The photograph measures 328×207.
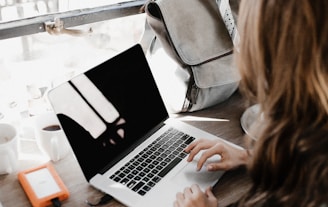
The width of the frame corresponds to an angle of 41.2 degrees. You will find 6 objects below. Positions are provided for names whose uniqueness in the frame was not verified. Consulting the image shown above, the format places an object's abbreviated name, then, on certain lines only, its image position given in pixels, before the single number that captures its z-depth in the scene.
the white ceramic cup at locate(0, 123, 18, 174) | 1.04
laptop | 1.01
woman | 0.67
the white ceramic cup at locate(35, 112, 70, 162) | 1.08
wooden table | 0.99
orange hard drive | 0.96
